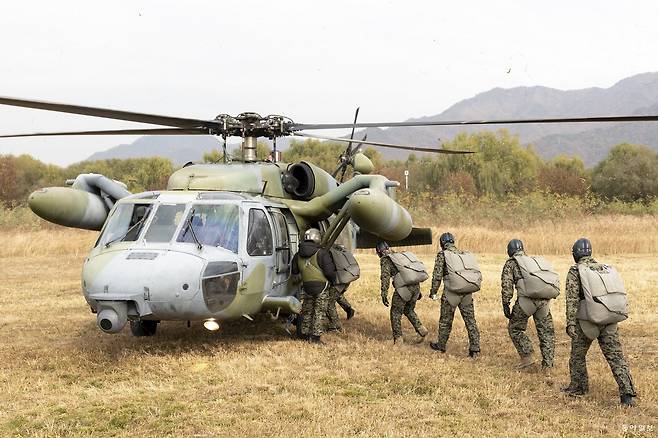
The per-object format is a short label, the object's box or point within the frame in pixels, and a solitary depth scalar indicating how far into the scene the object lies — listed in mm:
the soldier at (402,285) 8844
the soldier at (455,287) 8055
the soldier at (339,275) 9133
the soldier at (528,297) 7246
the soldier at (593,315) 6059
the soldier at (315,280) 8664
